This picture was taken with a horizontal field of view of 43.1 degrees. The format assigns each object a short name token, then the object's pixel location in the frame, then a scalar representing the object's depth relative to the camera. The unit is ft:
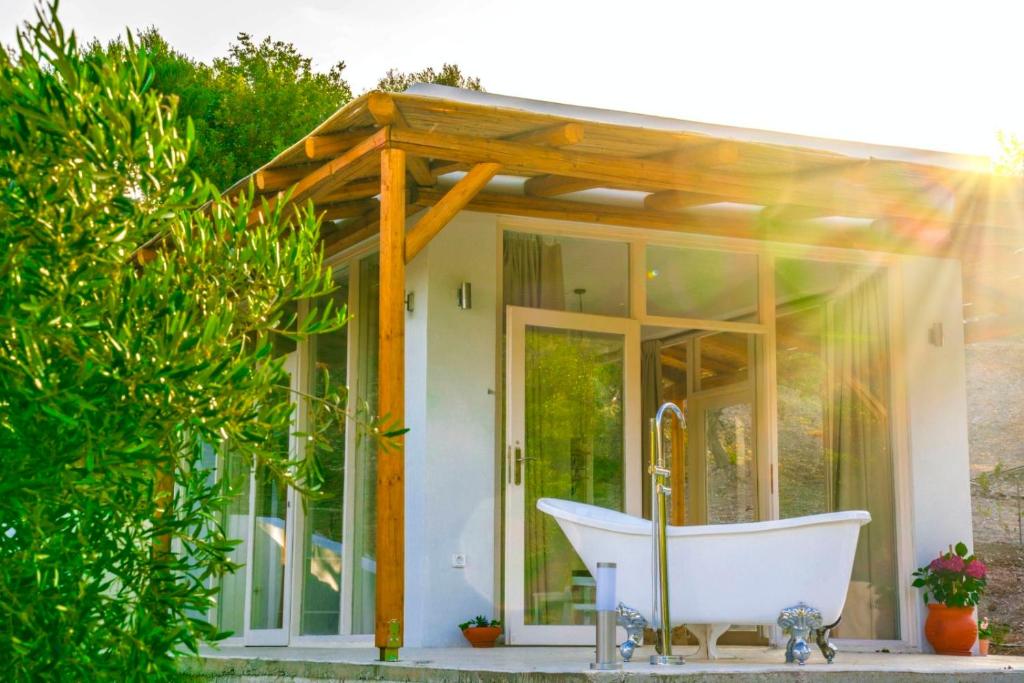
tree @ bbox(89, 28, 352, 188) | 56.90
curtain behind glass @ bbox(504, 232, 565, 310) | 24.86
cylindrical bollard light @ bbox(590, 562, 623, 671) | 16.88
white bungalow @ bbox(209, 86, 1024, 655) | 20.75
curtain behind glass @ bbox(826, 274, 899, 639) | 26.73
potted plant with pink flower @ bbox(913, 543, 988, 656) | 25.46
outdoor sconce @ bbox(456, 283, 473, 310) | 24.02
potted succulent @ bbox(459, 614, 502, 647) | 22.52
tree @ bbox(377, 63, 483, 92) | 73.36
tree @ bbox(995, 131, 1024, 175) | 75.72
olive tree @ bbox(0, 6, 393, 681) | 9.88
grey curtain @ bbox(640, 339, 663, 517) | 27.85
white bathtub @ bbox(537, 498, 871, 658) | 19.69
